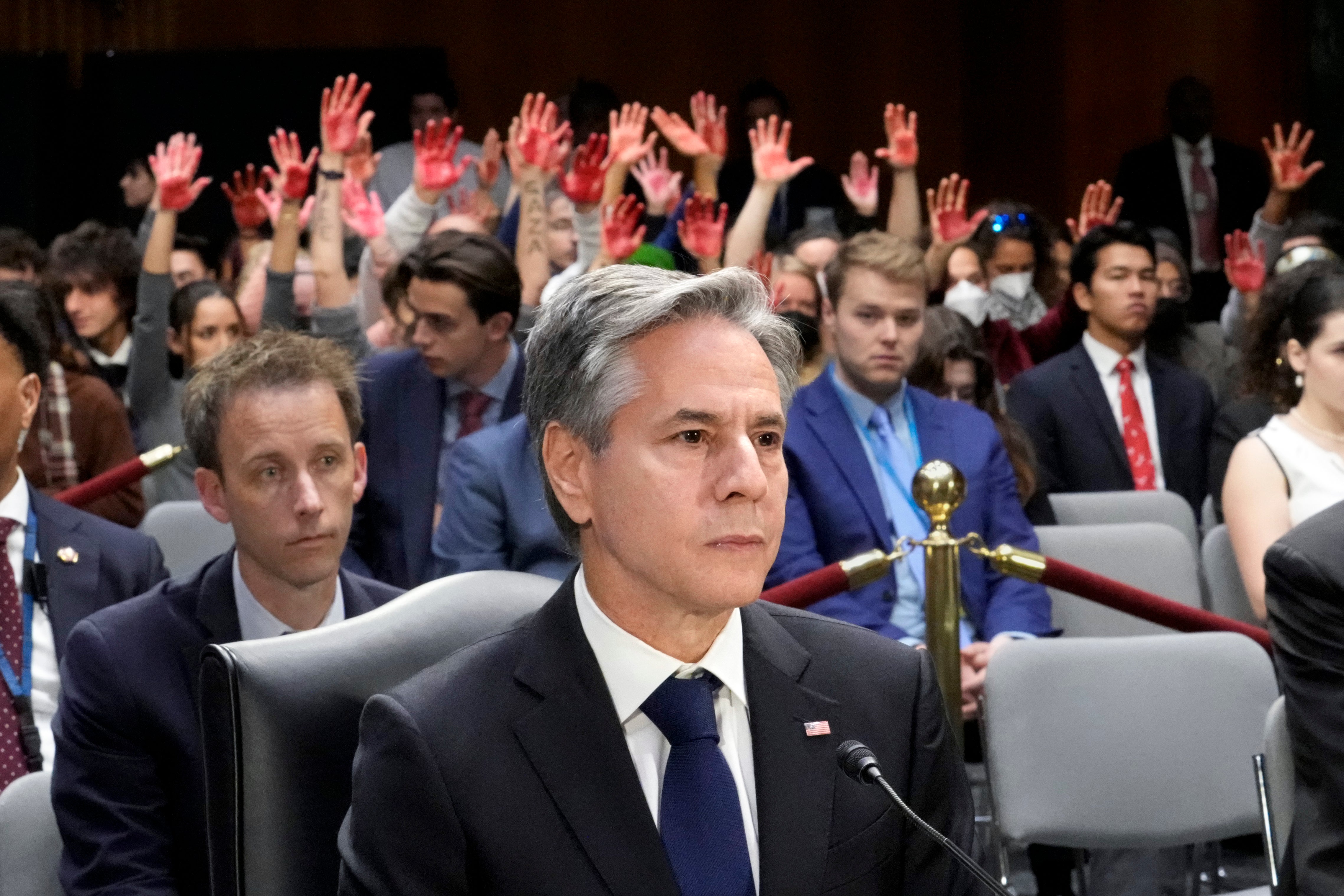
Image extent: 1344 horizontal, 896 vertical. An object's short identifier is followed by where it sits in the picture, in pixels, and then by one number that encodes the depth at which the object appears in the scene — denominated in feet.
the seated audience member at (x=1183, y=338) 18.67
